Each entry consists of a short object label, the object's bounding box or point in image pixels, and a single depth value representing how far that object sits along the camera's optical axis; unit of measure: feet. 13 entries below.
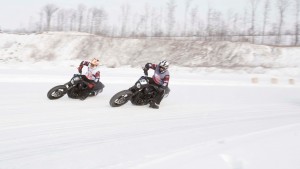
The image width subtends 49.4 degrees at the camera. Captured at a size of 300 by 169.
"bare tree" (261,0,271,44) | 224.29
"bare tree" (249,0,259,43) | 218.40
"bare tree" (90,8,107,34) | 299.11
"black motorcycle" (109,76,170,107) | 33.55
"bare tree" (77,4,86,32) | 323.78
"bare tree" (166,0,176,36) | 255.41
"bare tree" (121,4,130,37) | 278.17
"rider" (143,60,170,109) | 36.76
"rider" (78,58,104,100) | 37.55
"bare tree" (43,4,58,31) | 327.47
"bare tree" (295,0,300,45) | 191.35
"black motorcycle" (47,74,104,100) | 35.37
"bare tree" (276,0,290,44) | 211.00
